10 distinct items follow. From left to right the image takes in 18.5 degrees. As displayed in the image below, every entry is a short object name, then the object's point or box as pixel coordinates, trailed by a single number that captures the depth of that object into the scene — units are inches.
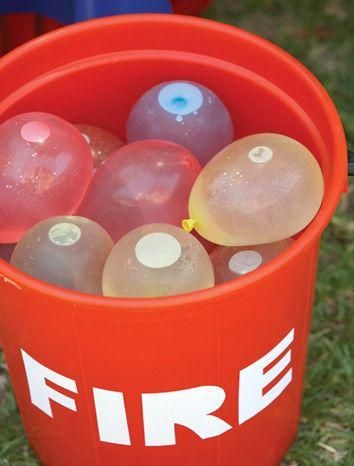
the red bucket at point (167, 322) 27.0
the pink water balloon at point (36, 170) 30.1
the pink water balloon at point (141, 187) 30.2
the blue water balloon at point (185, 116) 32.4
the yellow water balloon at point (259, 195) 28.7
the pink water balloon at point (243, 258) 29.4
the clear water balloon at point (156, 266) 27.2
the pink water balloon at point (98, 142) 33.4
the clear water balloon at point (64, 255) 28.3
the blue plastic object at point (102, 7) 38.9
